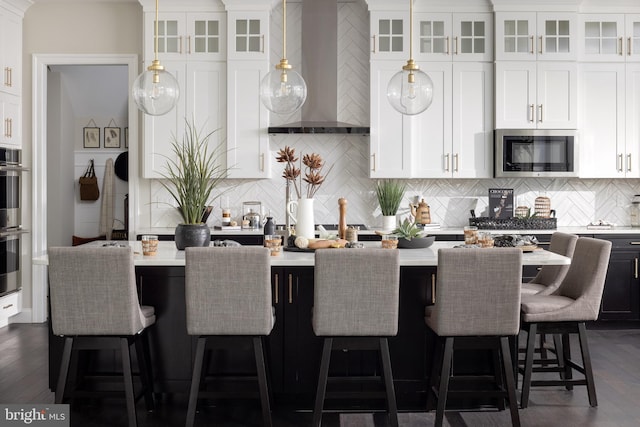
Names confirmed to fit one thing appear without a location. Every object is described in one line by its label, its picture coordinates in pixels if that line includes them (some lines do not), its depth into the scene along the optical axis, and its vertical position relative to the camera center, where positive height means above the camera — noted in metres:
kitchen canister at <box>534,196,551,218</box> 6.10 +0.03
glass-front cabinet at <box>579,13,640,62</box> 5.91 +1.64
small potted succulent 3.91 -0.18
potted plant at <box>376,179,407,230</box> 6.03 +0.05
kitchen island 3.53 -0.77
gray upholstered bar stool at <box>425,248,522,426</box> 3.06 -0.47
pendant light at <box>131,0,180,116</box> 3.53 +0.68
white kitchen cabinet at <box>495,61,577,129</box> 5.84 +1.08
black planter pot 3.77 -0.16
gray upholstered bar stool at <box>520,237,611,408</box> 3.44 -0.56
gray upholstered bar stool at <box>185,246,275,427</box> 3.02 -0.40
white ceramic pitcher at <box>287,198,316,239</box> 3.88 -0.06
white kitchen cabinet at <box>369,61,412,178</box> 5.88 +0.71
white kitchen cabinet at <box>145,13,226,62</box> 5.86 +1.63
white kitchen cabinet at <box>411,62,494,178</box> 5.91 +0.77
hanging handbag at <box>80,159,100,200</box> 8.13 +0.27
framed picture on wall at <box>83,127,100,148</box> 8.26 +0.97
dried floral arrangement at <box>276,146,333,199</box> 3.75 +0.27
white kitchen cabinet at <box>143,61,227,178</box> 5.87 +0.90
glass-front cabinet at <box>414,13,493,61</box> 5.89 +1.66
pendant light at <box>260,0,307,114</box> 3.42 +0.66
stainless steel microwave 5.83 +0.53
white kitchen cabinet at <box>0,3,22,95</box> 5.69 +1.47
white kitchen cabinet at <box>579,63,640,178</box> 5.93 +0.78
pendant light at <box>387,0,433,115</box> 3.55 +0.69
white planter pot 6.01 -0.12
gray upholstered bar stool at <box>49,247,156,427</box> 3.07 -0.46
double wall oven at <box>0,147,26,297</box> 5.47 -0.10
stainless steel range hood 5.90 +1.39
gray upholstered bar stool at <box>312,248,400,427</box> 3.00 -0.44
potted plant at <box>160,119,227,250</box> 3.75 +0.01
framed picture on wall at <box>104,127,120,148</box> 8.28 +0.95
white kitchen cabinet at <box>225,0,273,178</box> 5.83 +1.22
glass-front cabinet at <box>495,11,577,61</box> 5.83 +1.63
